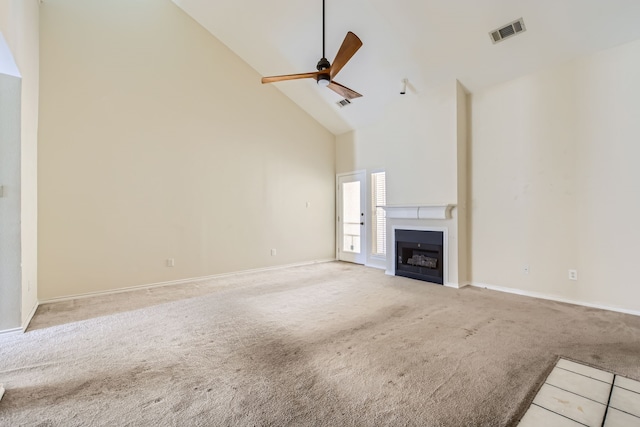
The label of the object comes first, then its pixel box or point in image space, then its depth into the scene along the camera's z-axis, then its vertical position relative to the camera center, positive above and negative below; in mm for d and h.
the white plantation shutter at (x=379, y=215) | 5583 -44
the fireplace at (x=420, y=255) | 4426 -688
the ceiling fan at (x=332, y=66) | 3000 +1684
